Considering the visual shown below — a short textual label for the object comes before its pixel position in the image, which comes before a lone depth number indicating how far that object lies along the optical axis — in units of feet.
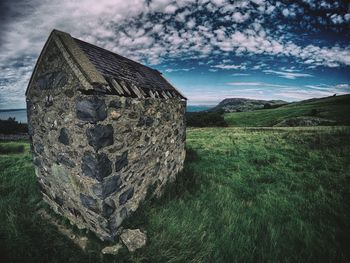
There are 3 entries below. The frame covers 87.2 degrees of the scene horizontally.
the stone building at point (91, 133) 9.51
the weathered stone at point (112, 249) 9.57
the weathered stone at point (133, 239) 9.66
